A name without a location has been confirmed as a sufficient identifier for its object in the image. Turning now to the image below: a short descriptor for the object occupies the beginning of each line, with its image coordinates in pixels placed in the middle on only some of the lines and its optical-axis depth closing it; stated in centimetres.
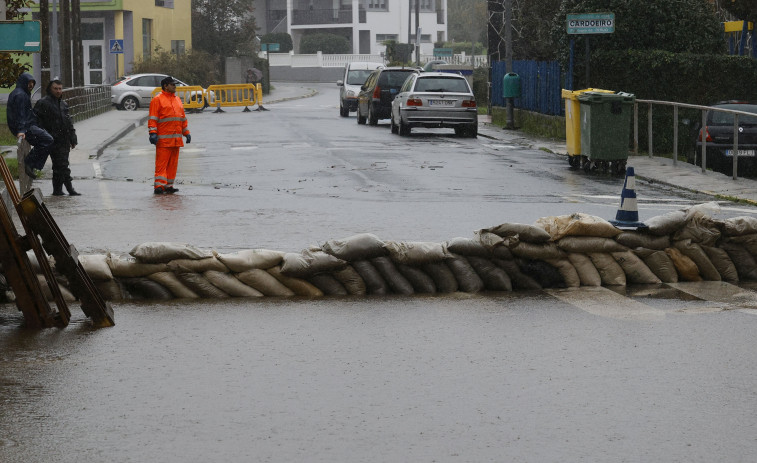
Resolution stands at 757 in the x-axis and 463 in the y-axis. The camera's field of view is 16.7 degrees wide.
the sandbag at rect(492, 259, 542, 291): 1944
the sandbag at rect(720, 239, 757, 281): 2042
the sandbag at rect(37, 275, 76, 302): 1783
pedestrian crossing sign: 9687
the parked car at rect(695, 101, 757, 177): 4225
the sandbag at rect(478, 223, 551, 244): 1947
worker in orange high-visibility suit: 3369
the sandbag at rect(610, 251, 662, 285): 1998
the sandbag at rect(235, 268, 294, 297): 1877
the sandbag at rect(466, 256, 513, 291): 1930
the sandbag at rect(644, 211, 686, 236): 2031
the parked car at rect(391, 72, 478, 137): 6016
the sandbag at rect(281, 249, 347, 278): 1877
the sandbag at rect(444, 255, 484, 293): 1920
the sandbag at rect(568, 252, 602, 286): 1973
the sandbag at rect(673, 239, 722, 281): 2025
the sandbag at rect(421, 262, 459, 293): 1917
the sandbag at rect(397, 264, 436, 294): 1908
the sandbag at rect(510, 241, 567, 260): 1950
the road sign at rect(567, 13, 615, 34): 5122
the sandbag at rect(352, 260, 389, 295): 1894
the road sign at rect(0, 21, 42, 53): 3150
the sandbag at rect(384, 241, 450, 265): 1900
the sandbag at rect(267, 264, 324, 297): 1886
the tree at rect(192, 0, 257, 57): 14562
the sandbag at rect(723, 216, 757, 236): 2053
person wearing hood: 3184
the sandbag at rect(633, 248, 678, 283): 2012
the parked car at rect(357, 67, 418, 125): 7156
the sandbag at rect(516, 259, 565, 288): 1956
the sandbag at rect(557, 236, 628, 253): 1983
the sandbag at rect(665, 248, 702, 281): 2019
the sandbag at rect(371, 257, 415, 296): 1898
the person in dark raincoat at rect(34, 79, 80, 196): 3266
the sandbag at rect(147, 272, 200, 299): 1861
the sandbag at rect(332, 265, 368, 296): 1889
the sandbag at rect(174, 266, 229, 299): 1866
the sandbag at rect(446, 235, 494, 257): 1937
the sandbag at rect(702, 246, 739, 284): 2031
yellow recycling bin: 4241
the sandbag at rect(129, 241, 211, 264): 1858
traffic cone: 2203
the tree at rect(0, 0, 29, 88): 5594
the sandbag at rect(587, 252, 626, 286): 1981
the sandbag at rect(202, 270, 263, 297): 1873
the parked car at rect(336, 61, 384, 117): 8425
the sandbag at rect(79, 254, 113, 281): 1847
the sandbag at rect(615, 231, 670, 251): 2027
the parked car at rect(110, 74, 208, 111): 9675
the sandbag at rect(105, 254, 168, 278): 1861
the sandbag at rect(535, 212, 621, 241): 1983
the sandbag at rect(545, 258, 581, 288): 1966
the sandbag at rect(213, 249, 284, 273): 1884
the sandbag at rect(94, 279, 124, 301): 1855
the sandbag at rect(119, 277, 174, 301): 1856
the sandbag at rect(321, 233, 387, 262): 1884
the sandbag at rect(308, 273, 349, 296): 1889
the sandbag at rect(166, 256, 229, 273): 1867
